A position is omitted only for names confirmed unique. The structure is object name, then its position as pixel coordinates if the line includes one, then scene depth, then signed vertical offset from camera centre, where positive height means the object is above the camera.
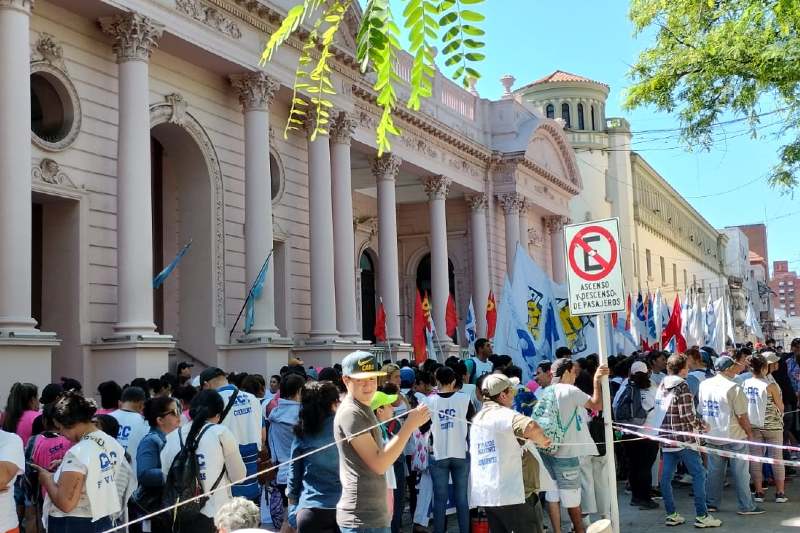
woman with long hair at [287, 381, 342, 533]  5.19 -0.71
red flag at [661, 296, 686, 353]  19.34 +0.11
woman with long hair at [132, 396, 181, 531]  5.68 -0.67
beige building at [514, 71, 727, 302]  44.81 +9.03
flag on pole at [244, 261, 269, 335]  15.72 +0.94
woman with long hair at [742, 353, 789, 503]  10.20 -0.97
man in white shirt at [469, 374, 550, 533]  6.18 -0.87
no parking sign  6.80 +0.55
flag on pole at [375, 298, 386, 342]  19.42 +0.44
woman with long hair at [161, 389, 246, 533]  5.43 -0.62
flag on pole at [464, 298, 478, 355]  17.56 +0.26
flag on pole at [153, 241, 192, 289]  14.21 +1.30
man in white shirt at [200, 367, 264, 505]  7.55 -0.59
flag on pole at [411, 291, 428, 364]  16.58 +0.22
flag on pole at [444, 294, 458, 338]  20.31 +0.57
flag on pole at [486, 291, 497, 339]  20.30 +0.58
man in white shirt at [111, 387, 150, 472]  6.80 -0.52
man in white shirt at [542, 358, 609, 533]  7.85 -1.02
